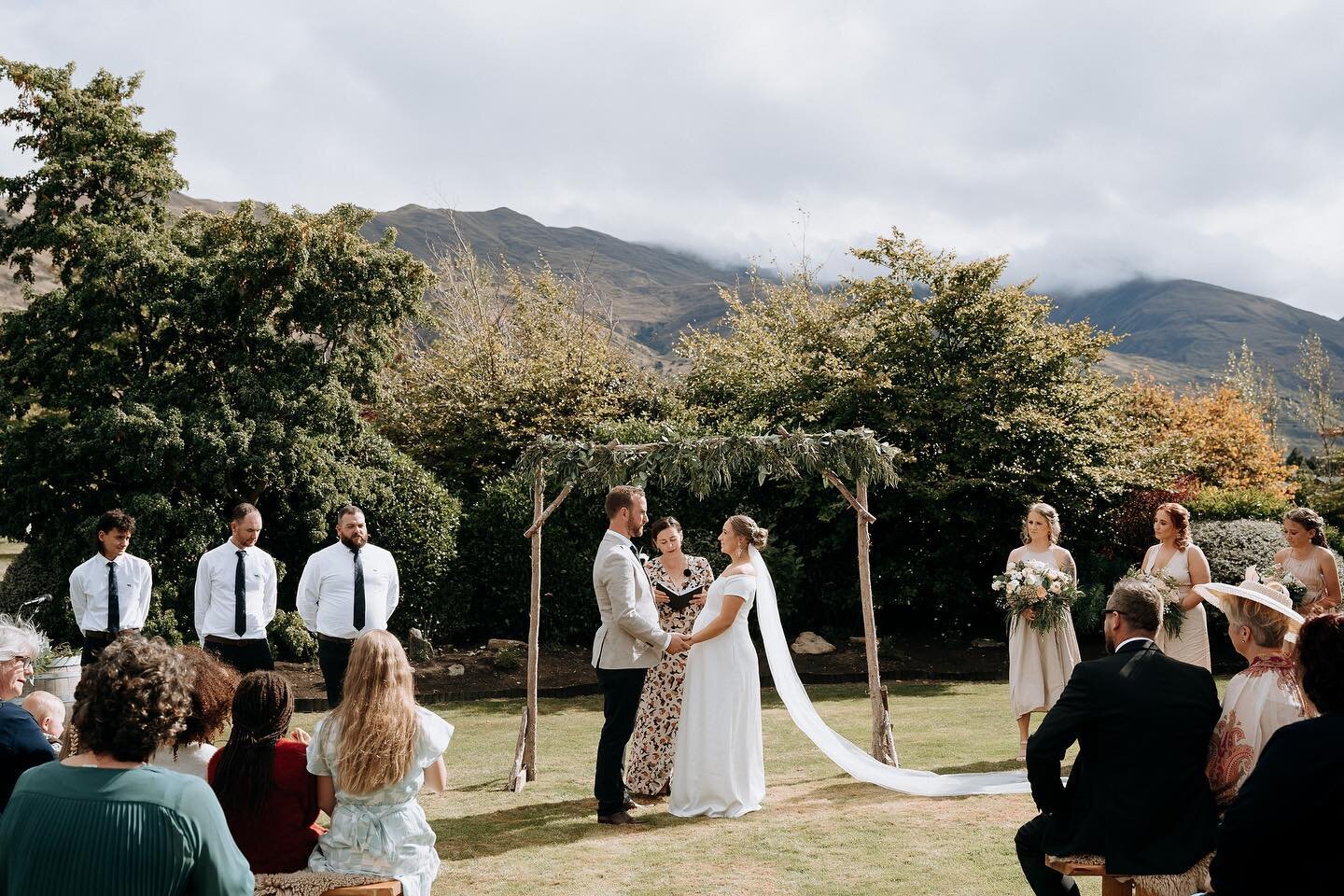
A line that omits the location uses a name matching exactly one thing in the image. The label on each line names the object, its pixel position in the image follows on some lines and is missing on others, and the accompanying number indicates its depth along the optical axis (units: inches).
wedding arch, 362.6
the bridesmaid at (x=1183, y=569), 343.3
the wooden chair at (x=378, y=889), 162.2
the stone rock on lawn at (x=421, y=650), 572.1
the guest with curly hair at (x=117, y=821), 102.7
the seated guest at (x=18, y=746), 149.1
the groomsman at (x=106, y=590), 357.1
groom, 289.7
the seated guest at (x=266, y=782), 160.1
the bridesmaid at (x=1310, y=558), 352.5
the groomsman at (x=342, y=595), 359.9
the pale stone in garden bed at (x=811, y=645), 628.1
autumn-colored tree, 702.5
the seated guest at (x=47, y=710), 185.9
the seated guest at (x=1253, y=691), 158.4
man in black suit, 161.5
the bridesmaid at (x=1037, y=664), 349.1
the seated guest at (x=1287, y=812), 117.7
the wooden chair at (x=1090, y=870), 166.7
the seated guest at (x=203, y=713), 165.9
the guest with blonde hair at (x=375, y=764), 166.2
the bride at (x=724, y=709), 296.4
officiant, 317.1
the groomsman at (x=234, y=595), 356.2
